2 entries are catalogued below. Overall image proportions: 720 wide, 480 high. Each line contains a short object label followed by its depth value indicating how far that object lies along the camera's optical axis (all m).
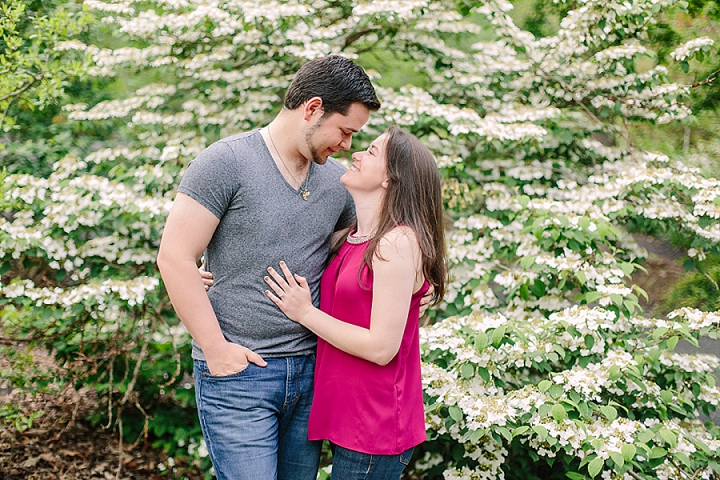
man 1.57
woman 1.59
